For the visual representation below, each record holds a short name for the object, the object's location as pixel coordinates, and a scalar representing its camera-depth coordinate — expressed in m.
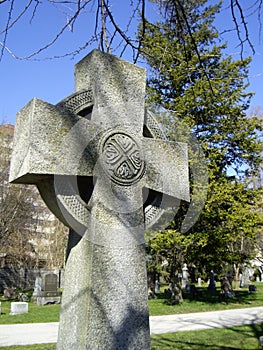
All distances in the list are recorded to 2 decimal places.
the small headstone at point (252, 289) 25.88
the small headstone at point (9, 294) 23.56
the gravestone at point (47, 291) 19.52
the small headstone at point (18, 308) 15.17
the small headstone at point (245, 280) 35.40
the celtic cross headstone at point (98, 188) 2.65
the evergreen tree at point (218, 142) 17.84
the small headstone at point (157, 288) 28.69
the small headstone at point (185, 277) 30.43
